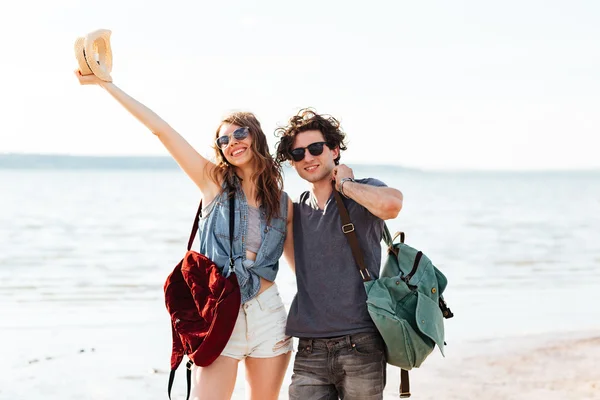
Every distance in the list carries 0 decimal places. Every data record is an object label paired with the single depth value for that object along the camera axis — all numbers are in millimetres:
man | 3875
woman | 4023
